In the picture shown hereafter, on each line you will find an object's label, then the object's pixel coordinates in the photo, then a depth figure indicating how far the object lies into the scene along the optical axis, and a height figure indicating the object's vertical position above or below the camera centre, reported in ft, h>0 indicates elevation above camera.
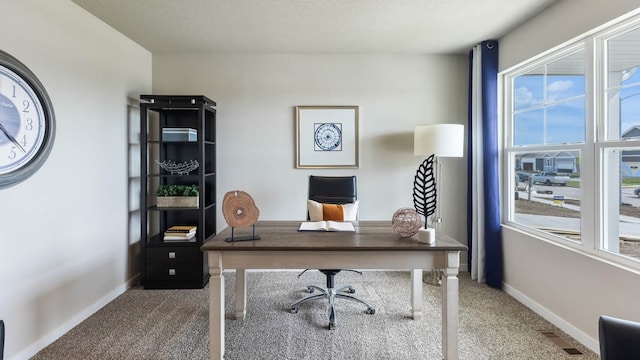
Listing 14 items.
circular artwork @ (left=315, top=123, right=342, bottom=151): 12.43 +1.64
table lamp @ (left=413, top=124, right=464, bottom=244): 10.12 +1.17
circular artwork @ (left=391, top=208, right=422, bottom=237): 6.81 -0.94
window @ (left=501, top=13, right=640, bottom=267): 6.81 +0.78
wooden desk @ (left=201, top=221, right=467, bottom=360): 6.18 -1.56
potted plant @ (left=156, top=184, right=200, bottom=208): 10.84 -0.57
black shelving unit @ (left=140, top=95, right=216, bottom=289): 10.66 -1.04
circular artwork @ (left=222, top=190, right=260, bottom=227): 6.54 -0.63
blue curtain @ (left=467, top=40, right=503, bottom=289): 10.67 +0.36
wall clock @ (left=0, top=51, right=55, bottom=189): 6.34 +1.20
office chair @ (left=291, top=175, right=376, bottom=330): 9.93 -0.40
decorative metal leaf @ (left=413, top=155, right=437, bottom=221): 6.57 -0.42
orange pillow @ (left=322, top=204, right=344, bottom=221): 8.57 -0.90
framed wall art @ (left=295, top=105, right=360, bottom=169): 12.39 +1.57
